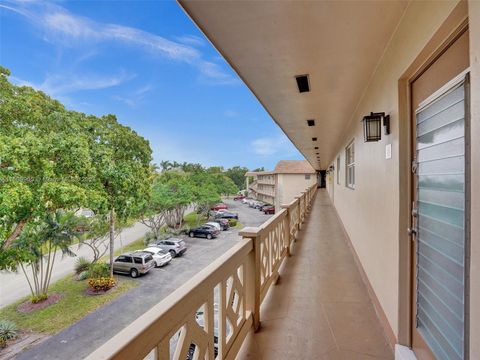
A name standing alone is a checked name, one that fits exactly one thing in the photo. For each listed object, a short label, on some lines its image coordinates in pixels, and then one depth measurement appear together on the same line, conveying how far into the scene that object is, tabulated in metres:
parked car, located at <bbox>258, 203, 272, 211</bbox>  35.59
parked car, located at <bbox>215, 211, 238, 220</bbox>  30.13
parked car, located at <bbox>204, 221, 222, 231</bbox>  21.75
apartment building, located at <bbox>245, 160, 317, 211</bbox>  28.75
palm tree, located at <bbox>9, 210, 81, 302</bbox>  9.05
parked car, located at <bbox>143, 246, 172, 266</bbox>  13.85
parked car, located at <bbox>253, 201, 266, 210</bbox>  37.00
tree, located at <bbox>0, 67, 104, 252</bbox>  7.14
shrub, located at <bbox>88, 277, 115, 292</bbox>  11.62
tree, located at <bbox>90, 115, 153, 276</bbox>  10.86
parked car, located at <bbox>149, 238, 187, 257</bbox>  15.72
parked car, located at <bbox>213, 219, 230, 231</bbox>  24.41
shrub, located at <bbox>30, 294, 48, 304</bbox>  10.51
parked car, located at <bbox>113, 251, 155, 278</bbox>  12.85
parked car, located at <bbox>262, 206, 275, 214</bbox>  32.94
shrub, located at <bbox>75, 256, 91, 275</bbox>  13.11
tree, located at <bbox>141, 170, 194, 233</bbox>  19.02
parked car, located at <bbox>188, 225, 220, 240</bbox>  21.00
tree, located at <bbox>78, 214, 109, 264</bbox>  12.91
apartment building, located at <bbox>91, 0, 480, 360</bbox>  1.12
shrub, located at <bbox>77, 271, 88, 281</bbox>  12.80
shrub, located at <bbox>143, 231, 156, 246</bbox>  19.59
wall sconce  2.32
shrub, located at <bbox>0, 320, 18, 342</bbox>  8.03
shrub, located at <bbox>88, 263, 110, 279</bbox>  12.54
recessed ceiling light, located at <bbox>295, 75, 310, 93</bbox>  2.88
